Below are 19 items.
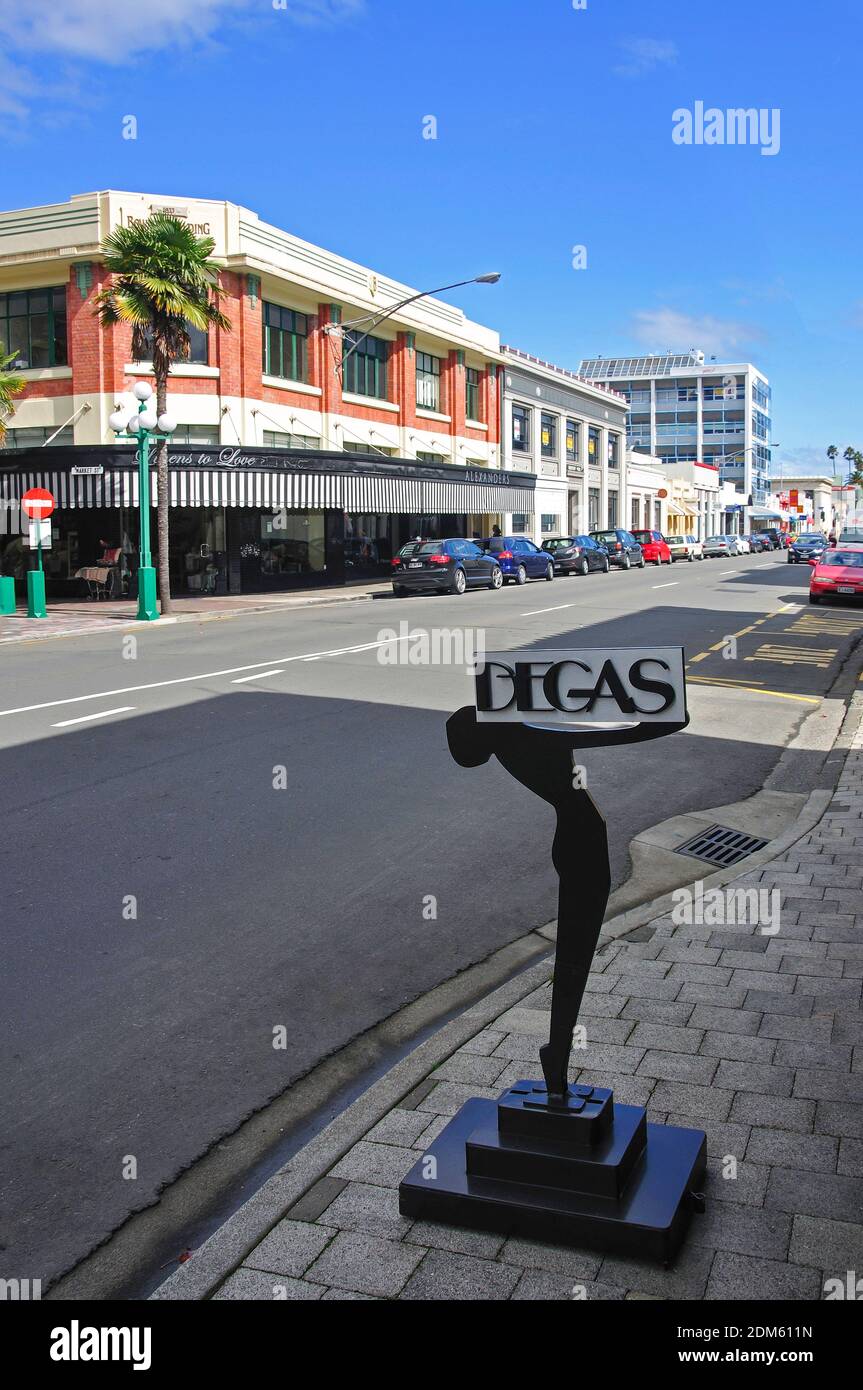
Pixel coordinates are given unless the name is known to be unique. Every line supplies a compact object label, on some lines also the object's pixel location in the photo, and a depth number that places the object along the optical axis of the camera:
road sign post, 24.47
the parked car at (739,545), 73.75
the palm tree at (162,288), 24.38
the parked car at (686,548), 64.56
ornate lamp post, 23.38
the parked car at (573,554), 45.94
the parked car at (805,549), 56.25
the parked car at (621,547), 51.16
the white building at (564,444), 54.31
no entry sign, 24.45
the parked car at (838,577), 28.23
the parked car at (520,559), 38.53
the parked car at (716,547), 70.56
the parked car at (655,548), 57.25
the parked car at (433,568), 32.16
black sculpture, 3.31
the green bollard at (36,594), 25.11
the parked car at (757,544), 80.25
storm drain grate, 7.49
